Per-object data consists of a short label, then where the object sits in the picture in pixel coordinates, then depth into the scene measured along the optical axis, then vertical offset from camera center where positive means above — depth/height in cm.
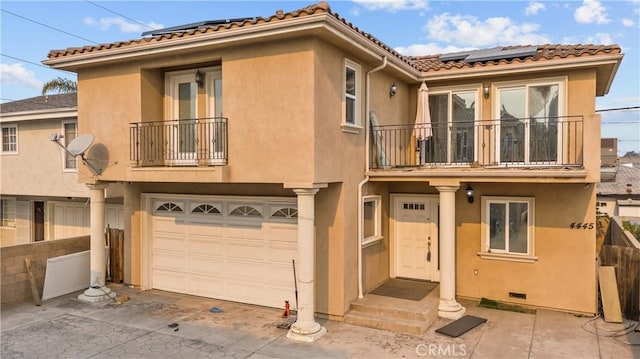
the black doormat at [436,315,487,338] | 901 -328
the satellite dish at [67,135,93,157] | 1043 +63
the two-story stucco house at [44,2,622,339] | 891 +25
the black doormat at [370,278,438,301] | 1071 -300
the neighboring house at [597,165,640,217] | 2912 -179
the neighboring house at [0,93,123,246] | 1568 -31
